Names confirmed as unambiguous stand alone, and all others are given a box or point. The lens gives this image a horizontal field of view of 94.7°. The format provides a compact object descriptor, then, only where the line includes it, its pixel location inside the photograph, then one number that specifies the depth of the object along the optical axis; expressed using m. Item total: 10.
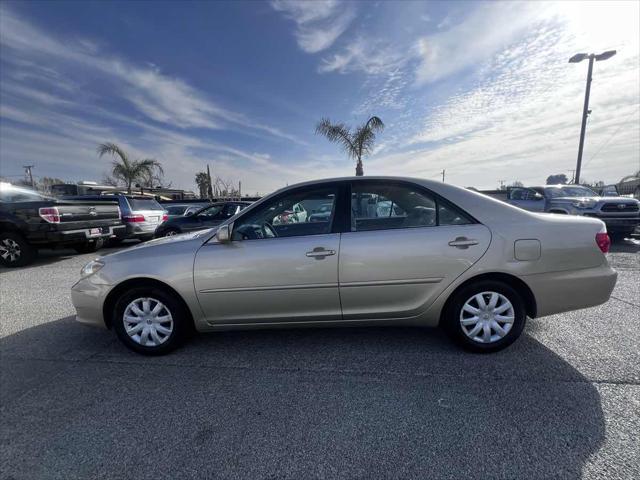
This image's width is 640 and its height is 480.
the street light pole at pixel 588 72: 13.23
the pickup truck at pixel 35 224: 6.16
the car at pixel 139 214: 8.17
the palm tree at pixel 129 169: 21.55
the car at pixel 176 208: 15.32
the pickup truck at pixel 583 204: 7.54
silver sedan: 2.47
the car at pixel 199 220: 8.09
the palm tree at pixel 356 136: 14.24
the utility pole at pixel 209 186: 27.38
